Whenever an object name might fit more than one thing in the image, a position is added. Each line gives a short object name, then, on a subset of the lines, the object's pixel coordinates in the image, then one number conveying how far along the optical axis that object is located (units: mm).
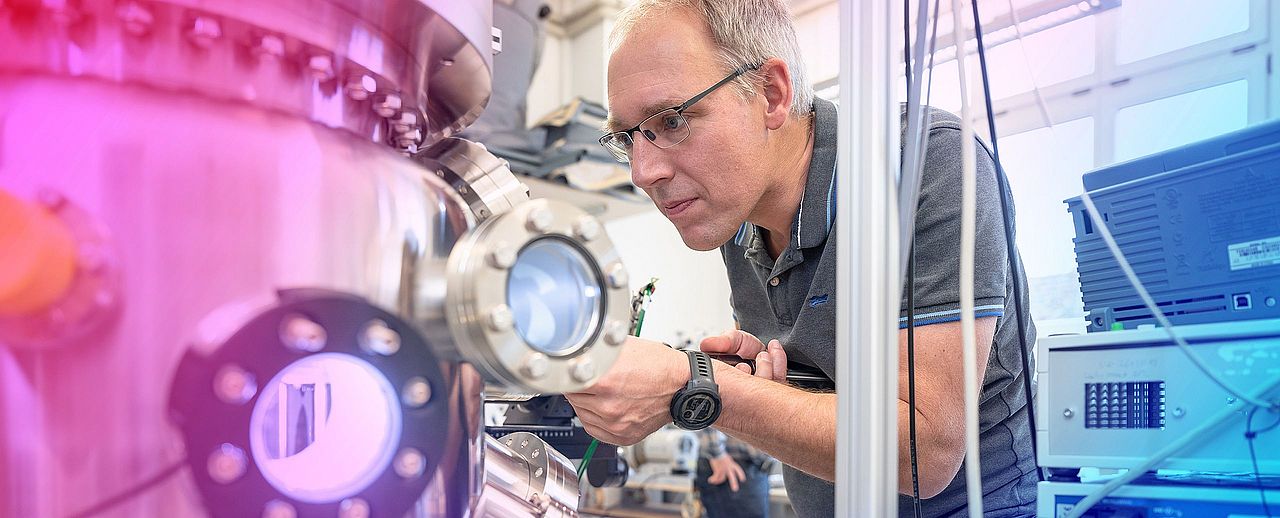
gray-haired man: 928
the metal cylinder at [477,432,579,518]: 572
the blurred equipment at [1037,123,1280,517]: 821
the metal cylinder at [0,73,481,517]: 348
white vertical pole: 481
